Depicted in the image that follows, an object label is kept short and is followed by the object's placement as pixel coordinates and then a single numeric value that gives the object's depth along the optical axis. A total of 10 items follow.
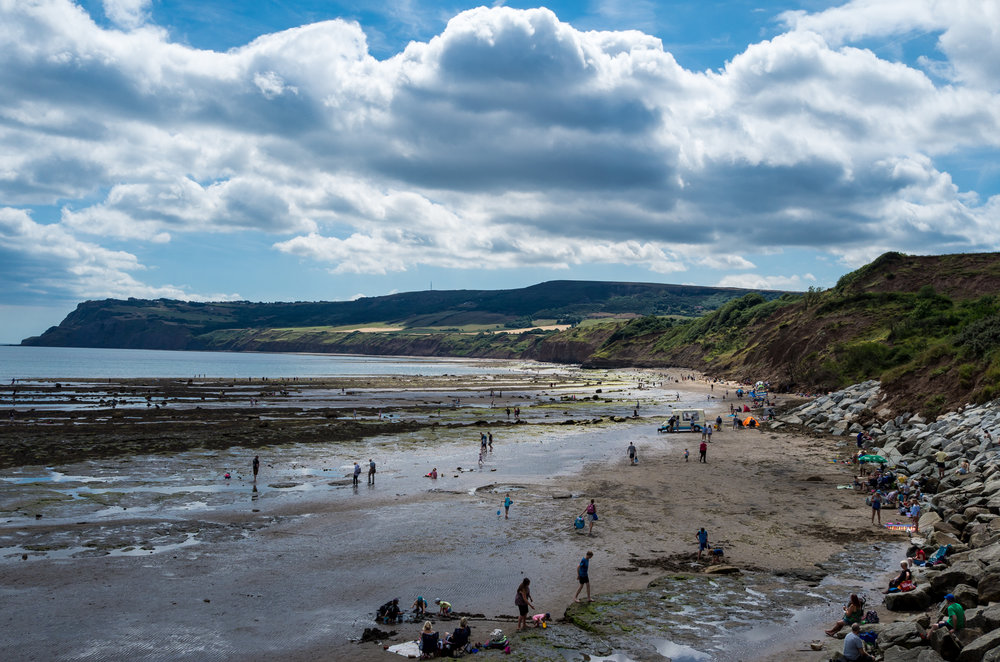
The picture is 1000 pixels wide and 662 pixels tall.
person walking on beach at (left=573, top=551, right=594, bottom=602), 18.06
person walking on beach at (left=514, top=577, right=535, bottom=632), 16.27
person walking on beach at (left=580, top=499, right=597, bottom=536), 26.12
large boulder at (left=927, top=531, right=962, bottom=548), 20.52
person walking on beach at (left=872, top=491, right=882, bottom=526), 26.15
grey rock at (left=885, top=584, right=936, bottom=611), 16.28
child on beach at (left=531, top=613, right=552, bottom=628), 16.33
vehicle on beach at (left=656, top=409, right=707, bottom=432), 57.62
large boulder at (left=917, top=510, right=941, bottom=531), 23.80
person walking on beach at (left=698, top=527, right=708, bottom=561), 22.08
